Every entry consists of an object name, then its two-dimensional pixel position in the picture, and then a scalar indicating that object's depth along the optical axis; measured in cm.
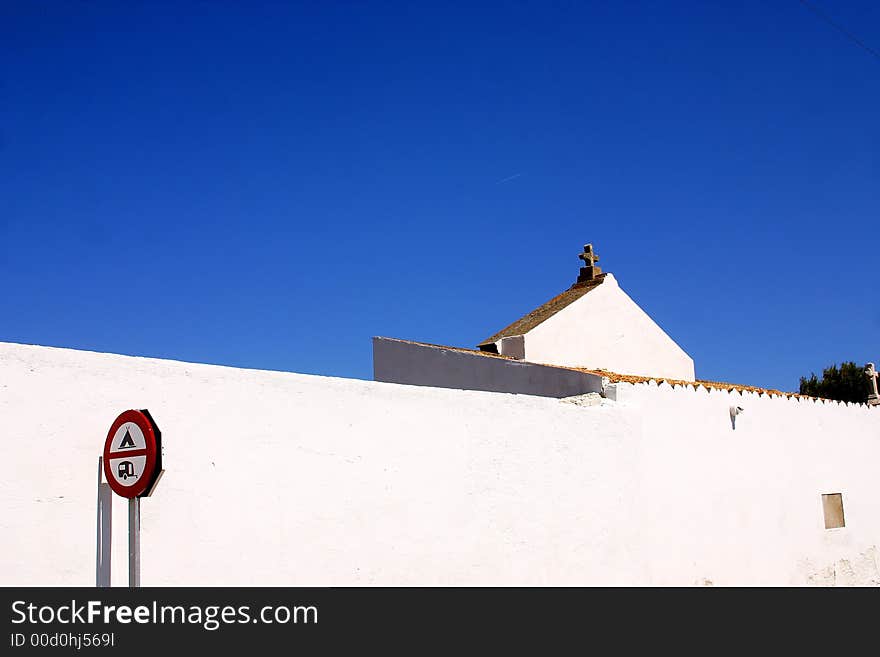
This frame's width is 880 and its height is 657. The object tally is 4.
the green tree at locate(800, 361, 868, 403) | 3669
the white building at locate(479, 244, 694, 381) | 1592
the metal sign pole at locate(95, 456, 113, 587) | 586
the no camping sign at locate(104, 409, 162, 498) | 505
